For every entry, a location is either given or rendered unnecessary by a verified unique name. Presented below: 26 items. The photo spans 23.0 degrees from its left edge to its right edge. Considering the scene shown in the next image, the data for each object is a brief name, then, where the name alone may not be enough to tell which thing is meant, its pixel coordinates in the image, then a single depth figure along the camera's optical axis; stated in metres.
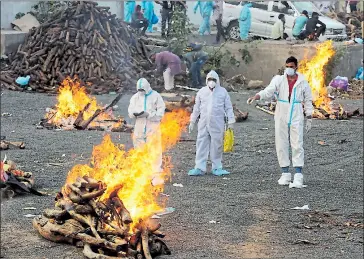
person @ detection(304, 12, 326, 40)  30.80
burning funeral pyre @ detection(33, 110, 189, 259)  9.22
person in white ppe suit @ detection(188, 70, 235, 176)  14.66
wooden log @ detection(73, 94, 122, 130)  18.91
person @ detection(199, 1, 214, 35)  31.98
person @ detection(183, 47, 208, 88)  26.78
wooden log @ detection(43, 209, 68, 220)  9.80
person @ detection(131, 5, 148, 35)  31.02
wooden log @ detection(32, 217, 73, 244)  9.66
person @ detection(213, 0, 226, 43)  31.72
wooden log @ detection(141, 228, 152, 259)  9.12
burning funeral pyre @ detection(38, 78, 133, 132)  18.97
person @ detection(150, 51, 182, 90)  26.19
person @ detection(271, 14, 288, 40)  31.45
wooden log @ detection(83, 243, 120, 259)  8.91
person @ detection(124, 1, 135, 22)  31.56
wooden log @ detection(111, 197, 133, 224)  9.50
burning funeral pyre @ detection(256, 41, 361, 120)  22.24
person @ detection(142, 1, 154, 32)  31.58
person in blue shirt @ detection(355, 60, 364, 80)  29.25
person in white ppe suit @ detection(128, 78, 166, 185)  13.60
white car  31.99
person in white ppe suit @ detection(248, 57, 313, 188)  13.84
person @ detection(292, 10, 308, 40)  31.02
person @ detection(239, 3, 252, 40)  30.86
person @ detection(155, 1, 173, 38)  30.42
